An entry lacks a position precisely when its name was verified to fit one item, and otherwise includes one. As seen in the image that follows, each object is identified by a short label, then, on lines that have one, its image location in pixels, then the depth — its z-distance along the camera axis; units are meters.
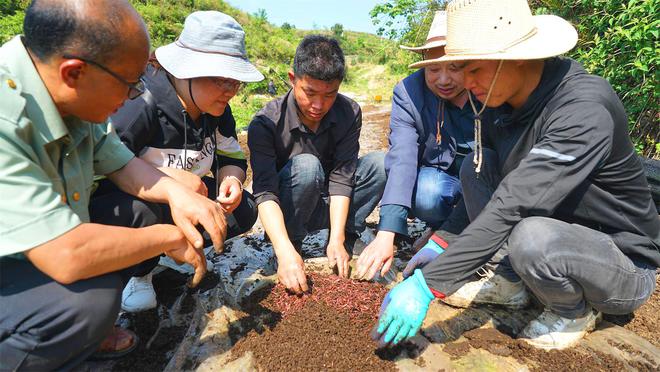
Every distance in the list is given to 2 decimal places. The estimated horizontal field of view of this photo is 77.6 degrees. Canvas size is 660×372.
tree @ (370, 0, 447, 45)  7.63
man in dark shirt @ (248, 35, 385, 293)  2.26
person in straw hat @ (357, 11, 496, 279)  2.48
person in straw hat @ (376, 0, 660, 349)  1.61
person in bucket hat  2.04
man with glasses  1.20
